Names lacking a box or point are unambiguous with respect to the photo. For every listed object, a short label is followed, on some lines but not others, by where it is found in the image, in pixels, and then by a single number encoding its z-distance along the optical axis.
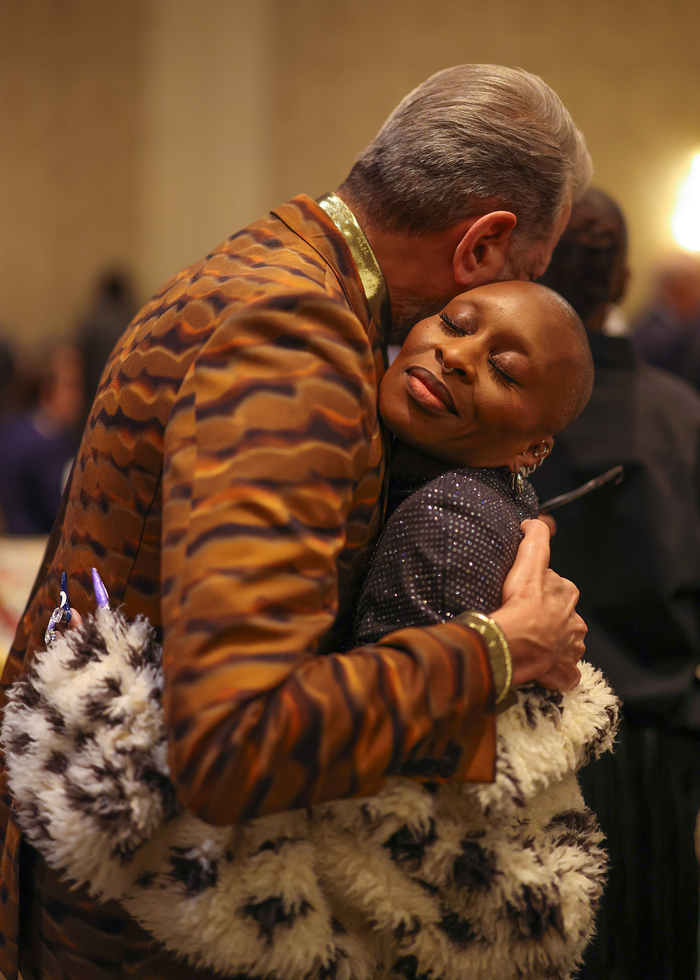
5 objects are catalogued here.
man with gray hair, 0.83
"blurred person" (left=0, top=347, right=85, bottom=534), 4.41
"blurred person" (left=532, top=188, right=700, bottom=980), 1.71
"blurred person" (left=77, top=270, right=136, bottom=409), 6.91
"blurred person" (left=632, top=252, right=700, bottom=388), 5.45
